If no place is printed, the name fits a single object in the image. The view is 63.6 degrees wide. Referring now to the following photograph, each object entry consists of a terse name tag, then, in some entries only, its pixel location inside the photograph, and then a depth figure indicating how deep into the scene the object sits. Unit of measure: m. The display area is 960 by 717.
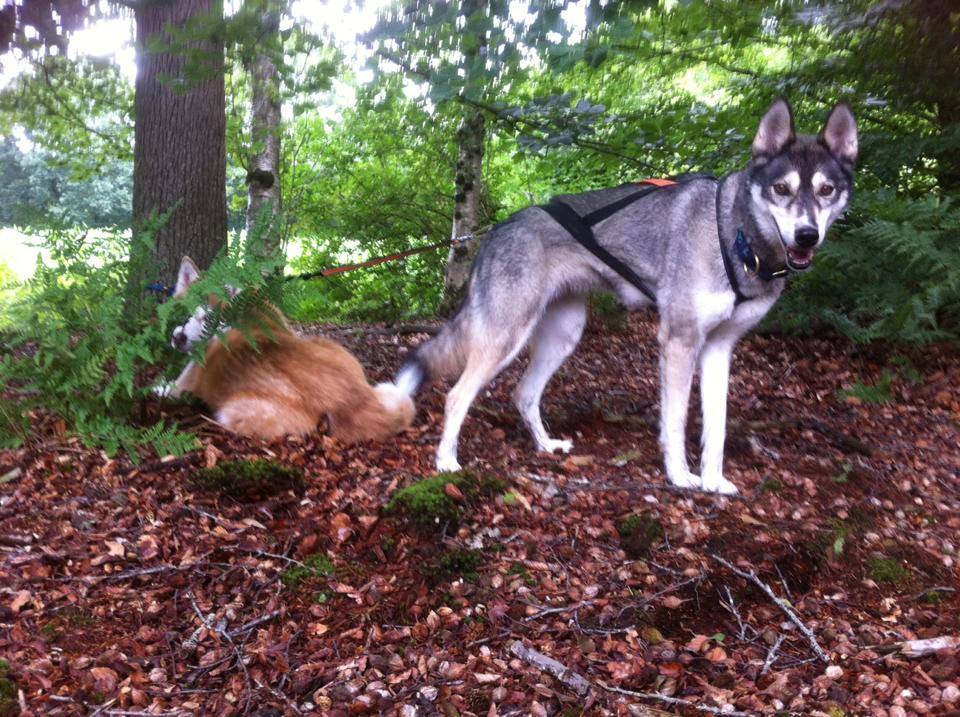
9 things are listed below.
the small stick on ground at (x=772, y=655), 2.57
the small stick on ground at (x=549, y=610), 2.85
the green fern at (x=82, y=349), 3.89
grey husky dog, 3.79
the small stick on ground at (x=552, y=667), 2.50
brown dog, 4.30
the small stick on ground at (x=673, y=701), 2.35
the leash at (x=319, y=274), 4.57
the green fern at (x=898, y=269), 5.64
